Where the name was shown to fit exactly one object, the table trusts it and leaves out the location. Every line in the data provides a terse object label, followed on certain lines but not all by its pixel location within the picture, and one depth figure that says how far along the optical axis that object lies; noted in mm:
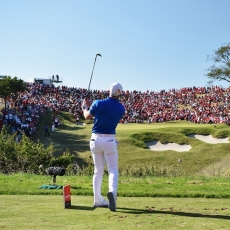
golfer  7512
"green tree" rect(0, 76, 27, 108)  52562
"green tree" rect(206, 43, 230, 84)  62438
